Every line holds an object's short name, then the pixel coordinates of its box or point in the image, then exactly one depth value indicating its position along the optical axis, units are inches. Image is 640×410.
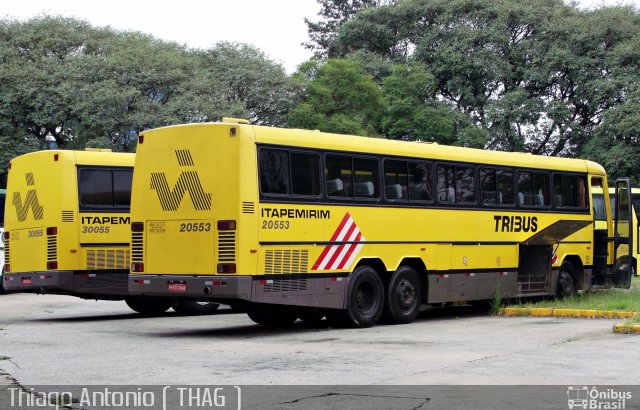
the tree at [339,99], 1786.4
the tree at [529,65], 1884.8
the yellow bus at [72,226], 769.6
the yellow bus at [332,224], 599.8
